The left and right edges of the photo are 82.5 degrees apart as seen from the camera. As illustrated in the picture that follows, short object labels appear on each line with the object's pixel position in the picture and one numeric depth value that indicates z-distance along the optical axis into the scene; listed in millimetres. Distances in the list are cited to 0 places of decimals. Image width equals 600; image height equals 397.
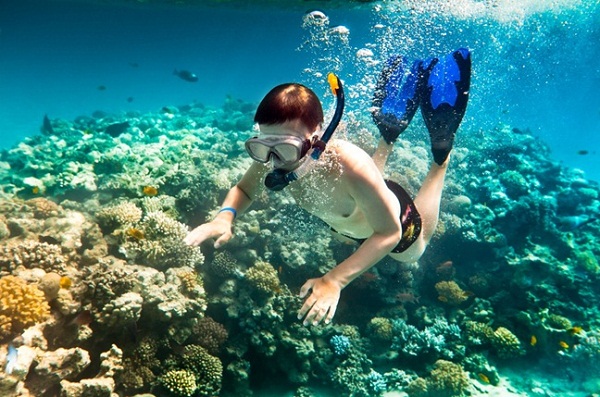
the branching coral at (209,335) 4957
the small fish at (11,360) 2934
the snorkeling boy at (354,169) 2285
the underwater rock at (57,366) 3322
